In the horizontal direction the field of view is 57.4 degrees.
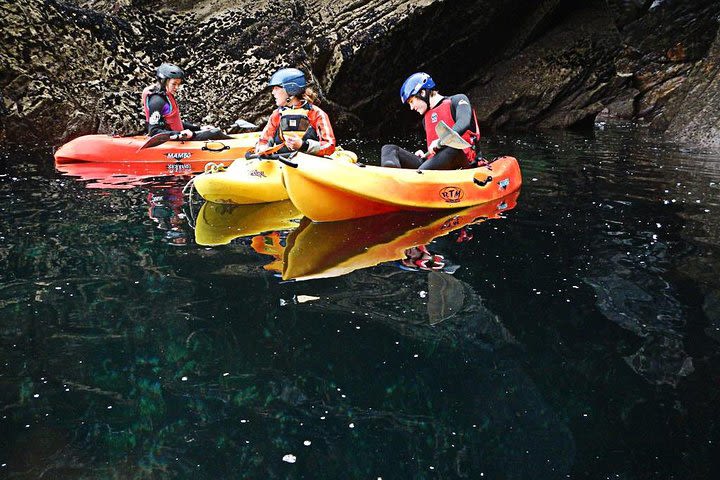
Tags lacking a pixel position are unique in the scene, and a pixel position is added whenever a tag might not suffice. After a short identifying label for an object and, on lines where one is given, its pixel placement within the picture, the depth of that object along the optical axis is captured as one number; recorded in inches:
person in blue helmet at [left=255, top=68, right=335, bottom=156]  265.7
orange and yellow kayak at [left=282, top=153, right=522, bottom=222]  222.2
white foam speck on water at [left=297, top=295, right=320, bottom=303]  159.8
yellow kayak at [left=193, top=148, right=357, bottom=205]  263.0
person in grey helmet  363.3
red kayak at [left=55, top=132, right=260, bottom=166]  367.2
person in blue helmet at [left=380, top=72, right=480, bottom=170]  258.2
